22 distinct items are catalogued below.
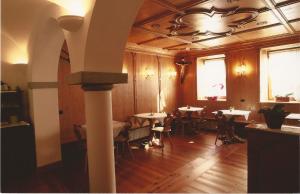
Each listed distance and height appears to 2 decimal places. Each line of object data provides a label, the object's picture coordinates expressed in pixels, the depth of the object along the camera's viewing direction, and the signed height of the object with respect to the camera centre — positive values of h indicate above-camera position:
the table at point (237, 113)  6.08 -0.68
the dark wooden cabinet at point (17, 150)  4.06 -1.07
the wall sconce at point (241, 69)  6.87 +0.65
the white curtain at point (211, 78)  7.79 +0.46
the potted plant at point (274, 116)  2.65 -0.35
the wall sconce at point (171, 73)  8.11 +0.69
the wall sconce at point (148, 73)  7.15 +0.64
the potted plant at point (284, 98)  6.28 -0.30
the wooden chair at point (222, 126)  6.09 -1.05
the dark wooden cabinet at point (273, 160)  2.50 -0.90
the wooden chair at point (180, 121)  7.15 -1.02
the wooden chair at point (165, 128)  5.68 -1.00
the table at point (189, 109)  7.04 -0.63
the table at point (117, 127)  4.62 -0.76
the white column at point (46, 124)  4.27 -0.60
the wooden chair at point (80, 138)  4.38 -0.95
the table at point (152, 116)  5.85 -0.68
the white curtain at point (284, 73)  6.32 +0.48
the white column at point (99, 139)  2.41 -0.52
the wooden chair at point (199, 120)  7.70 -1.08
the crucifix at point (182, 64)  7.73 +0.99
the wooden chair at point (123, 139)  4.80 -1.06
